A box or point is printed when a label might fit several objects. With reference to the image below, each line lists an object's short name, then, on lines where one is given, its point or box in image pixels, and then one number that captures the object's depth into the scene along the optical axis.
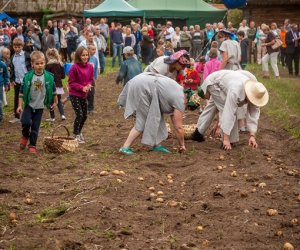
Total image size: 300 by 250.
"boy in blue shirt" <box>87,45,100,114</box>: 15.85
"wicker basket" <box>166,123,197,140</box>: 12.08
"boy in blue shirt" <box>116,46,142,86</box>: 15.61
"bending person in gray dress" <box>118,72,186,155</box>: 10.52
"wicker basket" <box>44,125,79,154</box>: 10.63
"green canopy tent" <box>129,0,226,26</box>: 39.95
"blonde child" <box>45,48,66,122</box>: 14.55
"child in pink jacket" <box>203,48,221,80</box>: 15.41
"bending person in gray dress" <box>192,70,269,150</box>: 10.61
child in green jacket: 10.72
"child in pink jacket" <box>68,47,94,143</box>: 11.71
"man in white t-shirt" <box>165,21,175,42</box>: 34.50
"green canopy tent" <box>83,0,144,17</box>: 35.22
